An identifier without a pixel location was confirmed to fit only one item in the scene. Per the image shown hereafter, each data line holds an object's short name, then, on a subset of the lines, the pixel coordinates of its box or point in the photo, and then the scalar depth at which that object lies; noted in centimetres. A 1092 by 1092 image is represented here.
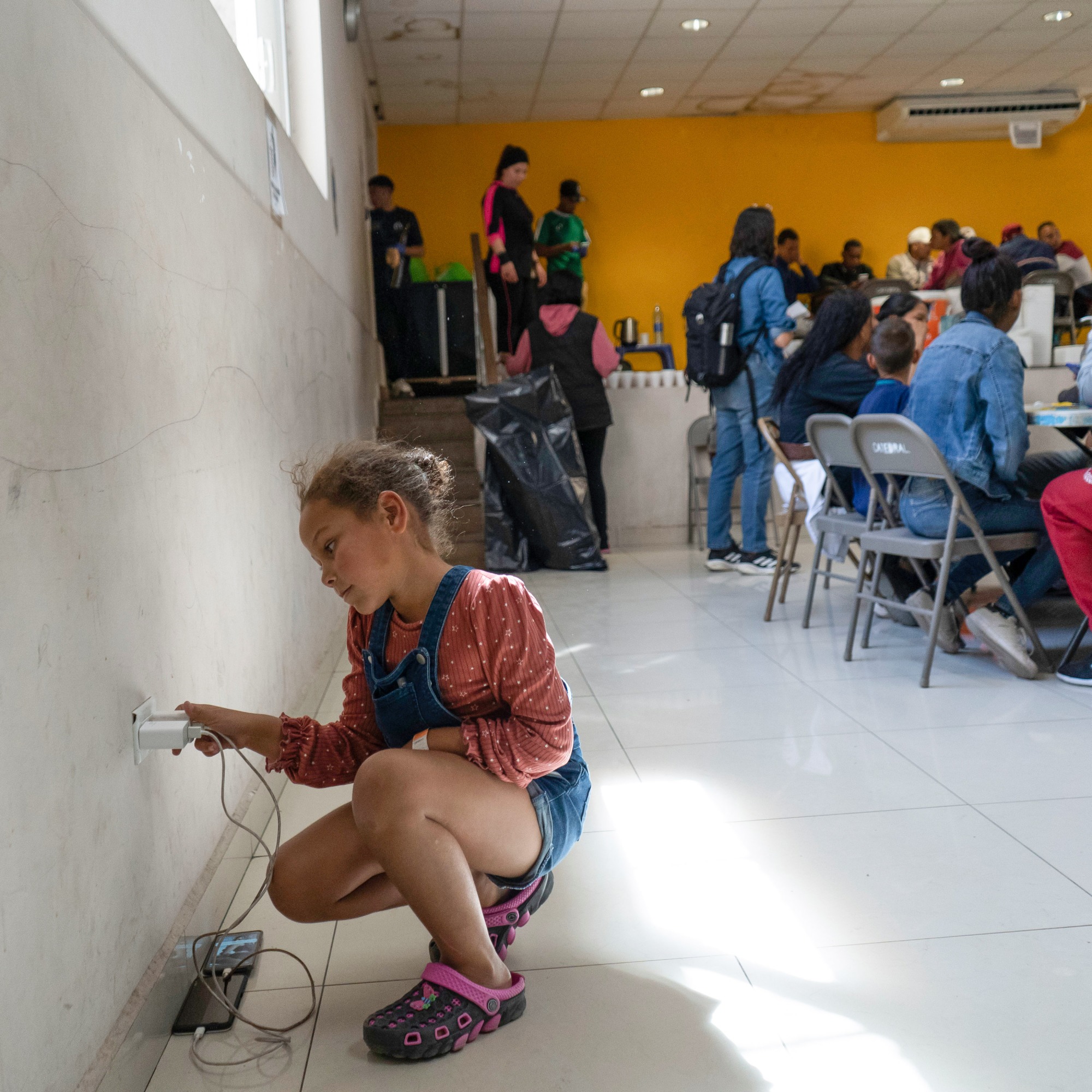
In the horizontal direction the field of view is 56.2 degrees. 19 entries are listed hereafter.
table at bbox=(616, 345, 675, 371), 719
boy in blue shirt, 335
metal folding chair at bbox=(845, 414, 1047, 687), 261
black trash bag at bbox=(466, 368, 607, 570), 502
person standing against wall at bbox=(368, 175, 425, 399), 653
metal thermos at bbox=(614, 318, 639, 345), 745
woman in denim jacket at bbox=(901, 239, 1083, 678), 271
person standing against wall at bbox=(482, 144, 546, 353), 568
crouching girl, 120
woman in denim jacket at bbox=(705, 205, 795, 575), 462
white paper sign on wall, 246
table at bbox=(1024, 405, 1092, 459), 256
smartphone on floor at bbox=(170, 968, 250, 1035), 129
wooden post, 585
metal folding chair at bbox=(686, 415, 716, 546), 600
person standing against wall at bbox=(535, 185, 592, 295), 765
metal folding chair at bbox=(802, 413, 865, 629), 303
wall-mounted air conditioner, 859
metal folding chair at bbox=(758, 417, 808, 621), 367
